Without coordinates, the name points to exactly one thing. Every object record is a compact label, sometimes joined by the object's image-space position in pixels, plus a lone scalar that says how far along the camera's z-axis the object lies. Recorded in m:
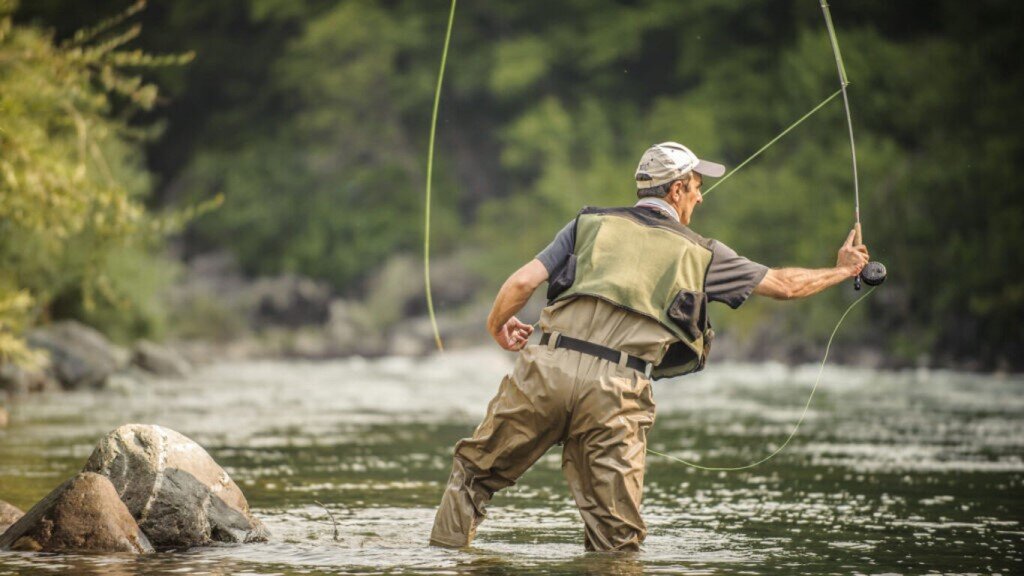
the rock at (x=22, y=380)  38.09
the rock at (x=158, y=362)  46.31
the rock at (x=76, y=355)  39.78
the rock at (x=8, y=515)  14.75
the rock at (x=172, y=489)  14.33
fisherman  12.48
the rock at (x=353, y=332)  70.19
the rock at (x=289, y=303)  78.00
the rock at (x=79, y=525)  13.57
